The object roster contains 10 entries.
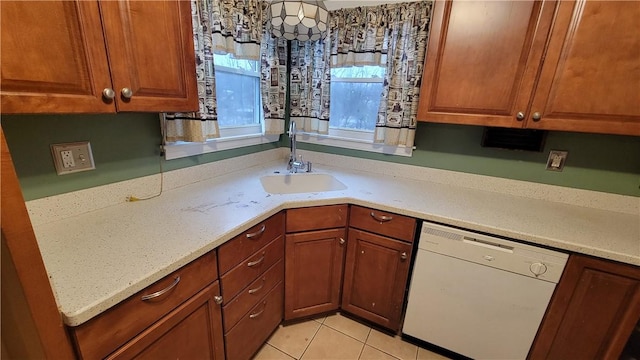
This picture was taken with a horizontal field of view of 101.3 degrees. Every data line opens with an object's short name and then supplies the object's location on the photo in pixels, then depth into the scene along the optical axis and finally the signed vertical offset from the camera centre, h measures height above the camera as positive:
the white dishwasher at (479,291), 1.21 -0.85
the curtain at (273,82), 1.83 +0.16
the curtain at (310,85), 1.92 +0.15
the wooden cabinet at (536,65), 1.11 +0.24
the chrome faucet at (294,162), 1.94 -0.41
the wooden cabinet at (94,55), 0.67 +0.12
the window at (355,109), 1.93 -0.01
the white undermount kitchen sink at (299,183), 1.91 -0.56
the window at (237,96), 1.71 +0.05
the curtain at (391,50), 1.61 +0.38
